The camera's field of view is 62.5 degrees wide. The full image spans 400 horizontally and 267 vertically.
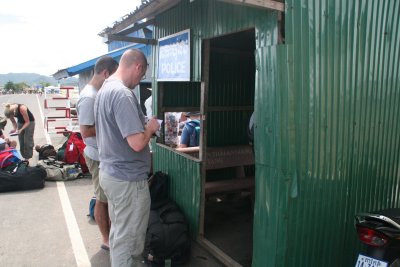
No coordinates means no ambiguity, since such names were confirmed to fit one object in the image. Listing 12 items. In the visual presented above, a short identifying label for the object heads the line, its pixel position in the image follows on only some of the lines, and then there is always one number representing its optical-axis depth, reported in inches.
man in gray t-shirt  108.0
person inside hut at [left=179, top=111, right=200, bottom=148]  226.8
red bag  306.6
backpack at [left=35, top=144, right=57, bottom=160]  329.7
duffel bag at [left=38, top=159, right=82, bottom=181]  283.0
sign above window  157.0
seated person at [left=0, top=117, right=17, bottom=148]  307.4
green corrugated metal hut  103.9
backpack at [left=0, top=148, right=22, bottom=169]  255.0
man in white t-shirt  145.1
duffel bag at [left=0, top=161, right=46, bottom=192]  248.2
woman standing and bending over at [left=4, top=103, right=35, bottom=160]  327.6
